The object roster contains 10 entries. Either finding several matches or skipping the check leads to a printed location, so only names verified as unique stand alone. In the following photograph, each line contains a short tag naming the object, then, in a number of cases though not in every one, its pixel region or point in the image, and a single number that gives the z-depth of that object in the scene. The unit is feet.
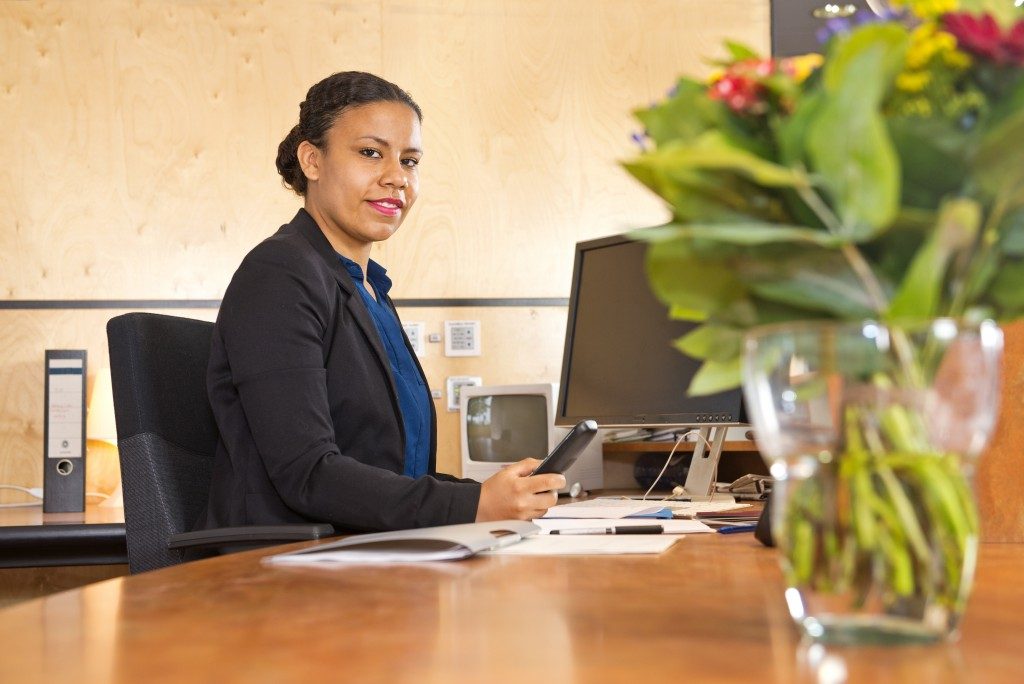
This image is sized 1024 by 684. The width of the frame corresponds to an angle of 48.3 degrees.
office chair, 5.63
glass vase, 1.81
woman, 5.31
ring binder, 9.41
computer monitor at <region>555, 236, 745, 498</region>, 6.95
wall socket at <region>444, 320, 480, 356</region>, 11.18
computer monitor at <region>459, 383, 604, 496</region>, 9.40
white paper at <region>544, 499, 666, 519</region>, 5.57
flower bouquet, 1.81
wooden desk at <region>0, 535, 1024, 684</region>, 1.77
